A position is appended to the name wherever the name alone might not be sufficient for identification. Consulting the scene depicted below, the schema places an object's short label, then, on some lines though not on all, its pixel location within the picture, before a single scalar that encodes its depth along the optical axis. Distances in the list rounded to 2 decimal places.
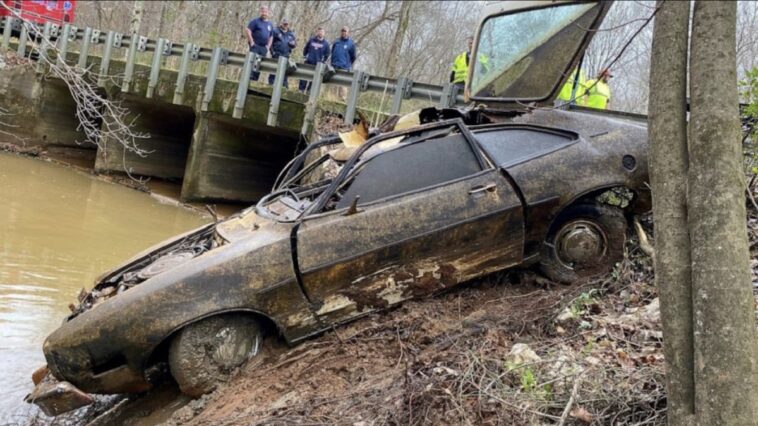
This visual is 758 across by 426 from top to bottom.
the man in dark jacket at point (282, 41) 13.62
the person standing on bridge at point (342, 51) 13.08
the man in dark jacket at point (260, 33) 13.38
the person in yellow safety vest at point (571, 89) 6.47
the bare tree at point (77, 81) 4.96
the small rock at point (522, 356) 3.68
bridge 11.70
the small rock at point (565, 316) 4.32
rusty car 4.31
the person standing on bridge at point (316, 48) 13.15
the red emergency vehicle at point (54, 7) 18.39
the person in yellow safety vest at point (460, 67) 10.44
